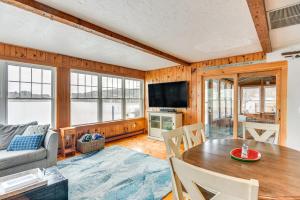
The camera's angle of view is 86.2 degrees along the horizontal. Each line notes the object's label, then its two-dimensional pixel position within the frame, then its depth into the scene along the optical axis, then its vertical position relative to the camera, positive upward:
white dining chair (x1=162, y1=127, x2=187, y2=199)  1.70 -0.46
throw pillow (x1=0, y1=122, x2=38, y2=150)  2.82 -0.59
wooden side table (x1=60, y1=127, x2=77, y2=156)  3.78 -0.96
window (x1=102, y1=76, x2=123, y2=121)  5.08 +0.07
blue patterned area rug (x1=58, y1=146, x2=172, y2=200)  2.26 -1.30
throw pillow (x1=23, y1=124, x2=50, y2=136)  2.98 -0.56
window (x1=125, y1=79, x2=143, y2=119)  5.80 +0.08
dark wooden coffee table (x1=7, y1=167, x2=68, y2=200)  1.62 -0.96
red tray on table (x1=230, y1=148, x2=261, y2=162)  1.47 -0.54
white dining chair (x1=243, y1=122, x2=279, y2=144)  2.29 -0.45
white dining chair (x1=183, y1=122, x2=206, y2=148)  2.20 -0.50
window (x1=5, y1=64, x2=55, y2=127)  3.44 +0.12
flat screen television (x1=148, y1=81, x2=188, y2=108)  5.04 +0.19
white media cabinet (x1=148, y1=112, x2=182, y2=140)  4.98 -0.71
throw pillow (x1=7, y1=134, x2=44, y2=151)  2.73 -0.74
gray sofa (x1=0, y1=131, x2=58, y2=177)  2.45 -0.95
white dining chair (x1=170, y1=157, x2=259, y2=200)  0.64 -0.38
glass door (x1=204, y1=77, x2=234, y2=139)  4.33 -0.20
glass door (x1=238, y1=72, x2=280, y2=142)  3.70 +0.03
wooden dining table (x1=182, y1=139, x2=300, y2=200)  1.01 -0.56
